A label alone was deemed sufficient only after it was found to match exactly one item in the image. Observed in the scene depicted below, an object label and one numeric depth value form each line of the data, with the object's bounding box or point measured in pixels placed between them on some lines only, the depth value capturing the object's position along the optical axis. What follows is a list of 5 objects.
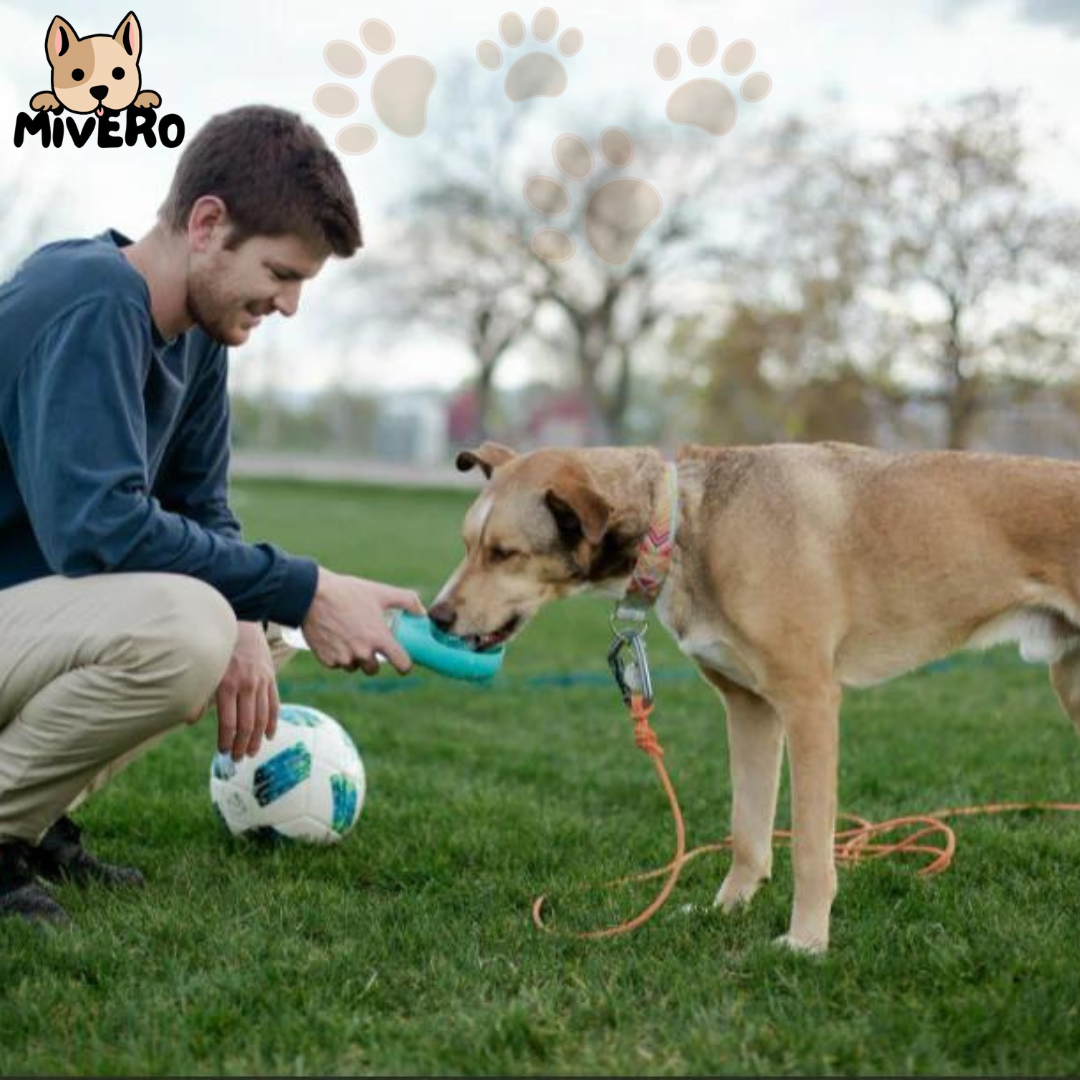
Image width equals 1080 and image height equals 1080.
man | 3.78
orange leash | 4.31
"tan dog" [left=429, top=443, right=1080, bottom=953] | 4.30
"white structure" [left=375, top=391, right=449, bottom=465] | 81.25
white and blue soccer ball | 5.01
